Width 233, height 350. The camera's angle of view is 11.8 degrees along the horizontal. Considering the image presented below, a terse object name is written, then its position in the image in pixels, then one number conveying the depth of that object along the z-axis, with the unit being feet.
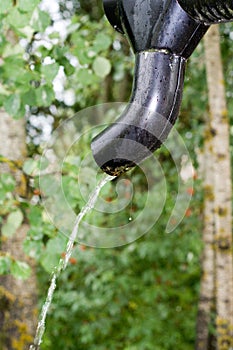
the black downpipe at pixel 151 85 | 4.22
